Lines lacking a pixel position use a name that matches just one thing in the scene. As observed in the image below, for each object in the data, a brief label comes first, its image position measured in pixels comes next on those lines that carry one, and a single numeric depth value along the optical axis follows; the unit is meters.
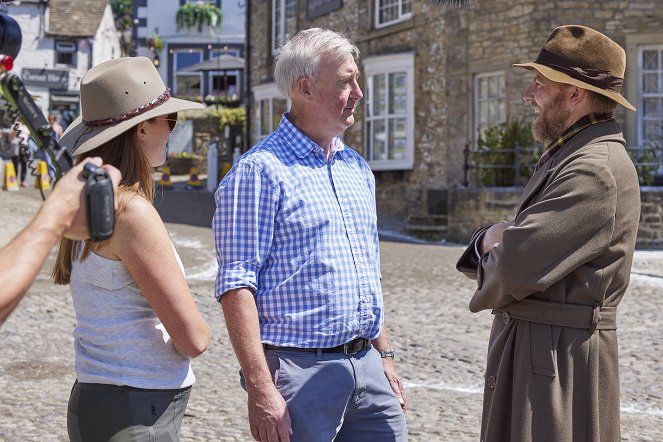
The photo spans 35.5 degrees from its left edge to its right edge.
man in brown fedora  3.08
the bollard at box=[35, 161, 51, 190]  20.70
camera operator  1.79
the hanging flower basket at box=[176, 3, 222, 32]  44.75
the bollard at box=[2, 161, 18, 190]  23.25
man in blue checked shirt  3.03
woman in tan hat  2.63
